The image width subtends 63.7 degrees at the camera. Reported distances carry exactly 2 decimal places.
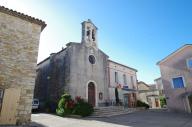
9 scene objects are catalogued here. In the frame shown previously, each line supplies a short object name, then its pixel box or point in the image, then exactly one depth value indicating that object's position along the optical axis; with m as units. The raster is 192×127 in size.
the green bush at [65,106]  13.55
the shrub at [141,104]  21.22
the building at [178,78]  17.24
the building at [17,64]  8.34
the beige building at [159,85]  29.39
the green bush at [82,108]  13.13
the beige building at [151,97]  29.78
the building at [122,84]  20.53
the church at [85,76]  16.83
